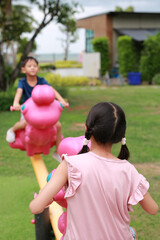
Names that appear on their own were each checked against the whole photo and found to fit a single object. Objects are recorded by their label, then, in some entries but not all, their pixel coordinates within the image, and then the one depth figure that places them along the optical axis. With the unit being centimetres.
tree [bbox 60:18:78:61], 4309
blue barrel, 2045
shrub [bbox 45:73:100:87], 2034
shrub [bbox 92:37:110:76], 2294
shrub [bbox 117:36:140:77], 2136
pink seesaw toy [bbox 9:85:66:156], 406
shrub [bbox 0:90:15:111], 1139
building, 2350
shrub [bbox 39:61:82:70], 2950
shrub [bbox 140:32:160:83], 1989
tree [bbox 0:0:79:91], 1171
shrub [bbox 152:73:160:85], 1994
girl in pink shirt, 173
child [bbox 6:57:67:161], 464
